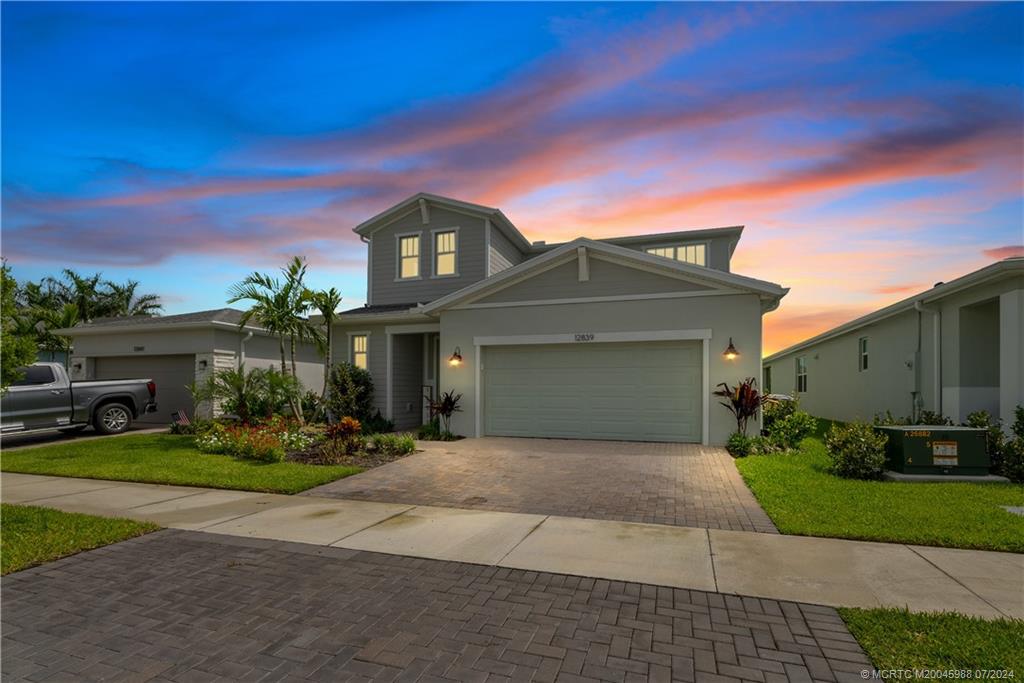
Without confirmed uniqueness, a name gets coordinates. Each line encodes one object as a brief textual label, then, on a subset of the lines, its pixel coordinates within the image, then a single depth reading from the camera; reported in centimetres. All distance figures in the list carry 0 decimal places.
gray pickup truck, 1300
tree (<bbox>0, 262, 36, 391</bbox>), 859
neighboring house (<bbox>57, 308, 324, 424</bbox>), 1677
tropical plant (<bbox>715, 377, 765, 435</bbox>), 1141
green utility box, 827
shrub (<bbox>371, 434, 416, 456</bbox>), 1115
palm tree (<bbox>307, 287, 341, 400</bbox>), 1388
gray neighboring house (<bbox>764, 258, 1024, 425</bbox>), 949
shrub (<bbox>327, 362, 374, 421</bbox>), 1566
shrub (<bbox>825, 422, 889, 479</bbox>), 845
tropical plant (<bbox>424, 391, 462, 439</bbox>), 1365
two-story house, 1202
